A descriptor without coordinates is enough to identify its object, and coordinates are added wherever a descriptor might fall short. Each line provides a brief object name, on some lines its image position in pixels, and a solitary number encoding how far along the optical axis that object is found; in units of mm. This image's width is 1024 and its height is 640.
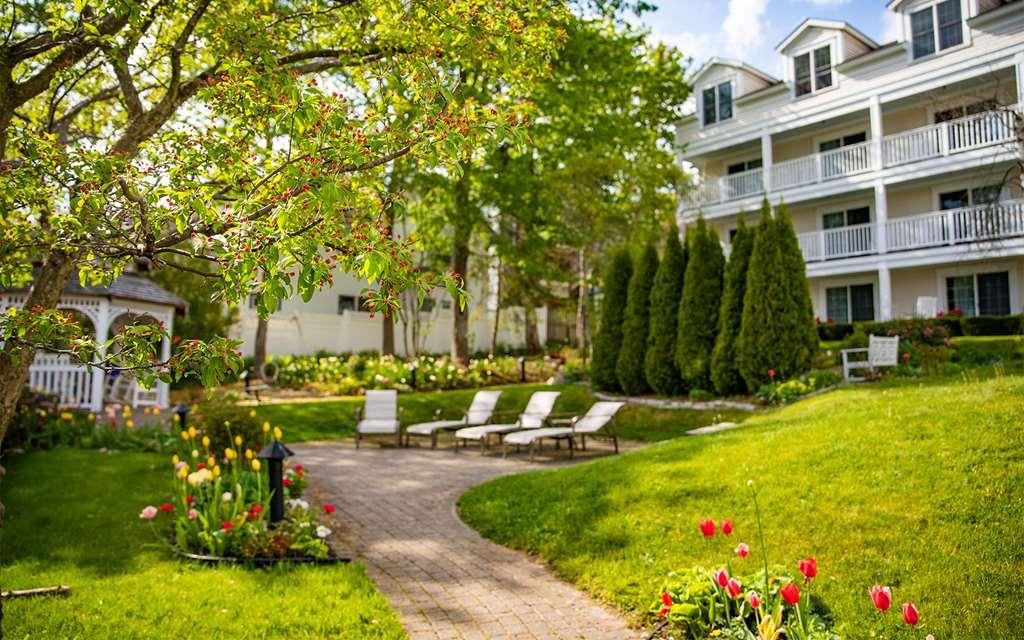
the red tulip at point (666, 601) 4016
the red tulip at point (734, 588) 3709
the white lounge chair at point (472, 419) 12766
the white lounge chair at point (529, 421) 12094
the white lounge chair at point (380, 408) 13508
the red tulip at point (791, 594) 3358
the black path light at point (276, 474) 6051
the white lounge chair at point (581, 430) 11102
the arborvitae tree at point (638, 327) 15500
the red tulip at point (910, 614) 3035
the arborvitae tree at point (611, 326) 16141
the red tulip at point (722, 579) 3729
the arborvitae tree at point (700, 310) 14386
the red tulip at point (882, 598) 3100
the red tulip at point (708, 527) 4020
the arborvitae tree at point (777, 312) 13312
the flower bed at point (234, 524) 5578
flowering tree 2748
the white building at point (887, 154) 17953
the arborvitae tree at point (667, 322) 14891
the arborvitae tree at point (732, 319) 13812
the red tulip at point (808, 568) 3516
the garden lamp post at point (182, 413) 9362
